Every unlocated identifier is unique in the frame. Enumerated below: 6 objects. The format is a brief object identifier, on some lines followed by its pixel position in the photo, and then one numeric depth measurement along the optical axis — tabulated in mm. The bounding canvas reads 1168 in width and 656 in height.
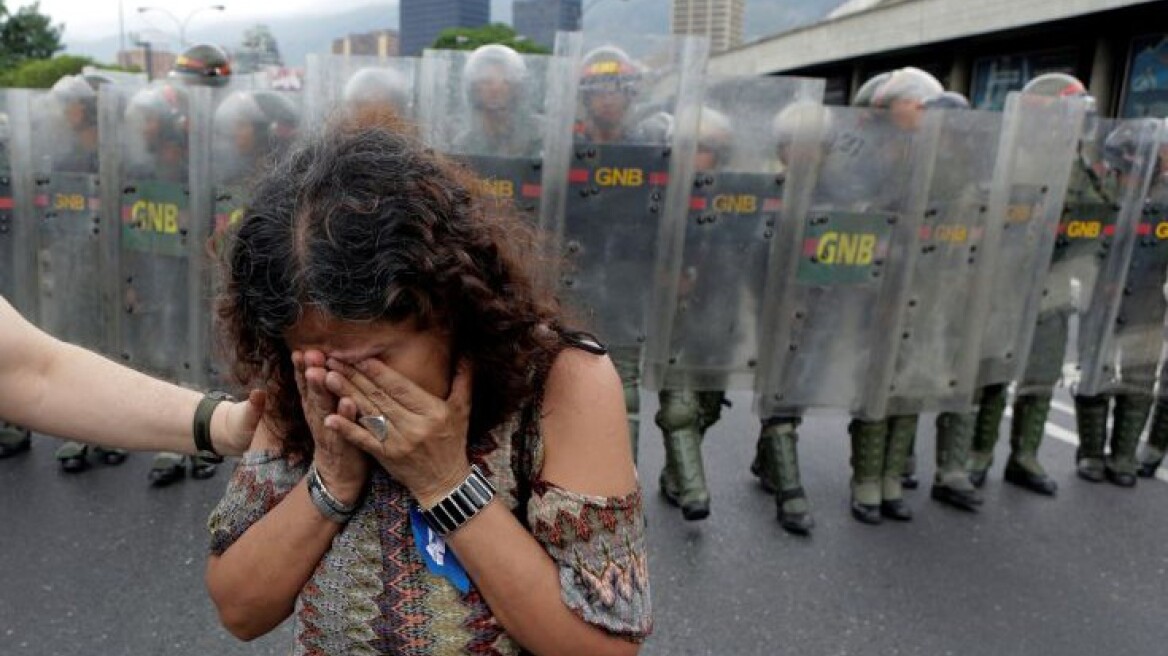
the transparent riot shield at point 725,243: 3627
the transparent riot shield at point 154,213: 3918
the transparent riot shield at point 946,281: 3703
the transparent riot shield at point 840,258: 3643
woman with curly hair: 1030
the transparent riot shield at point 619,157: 3537
